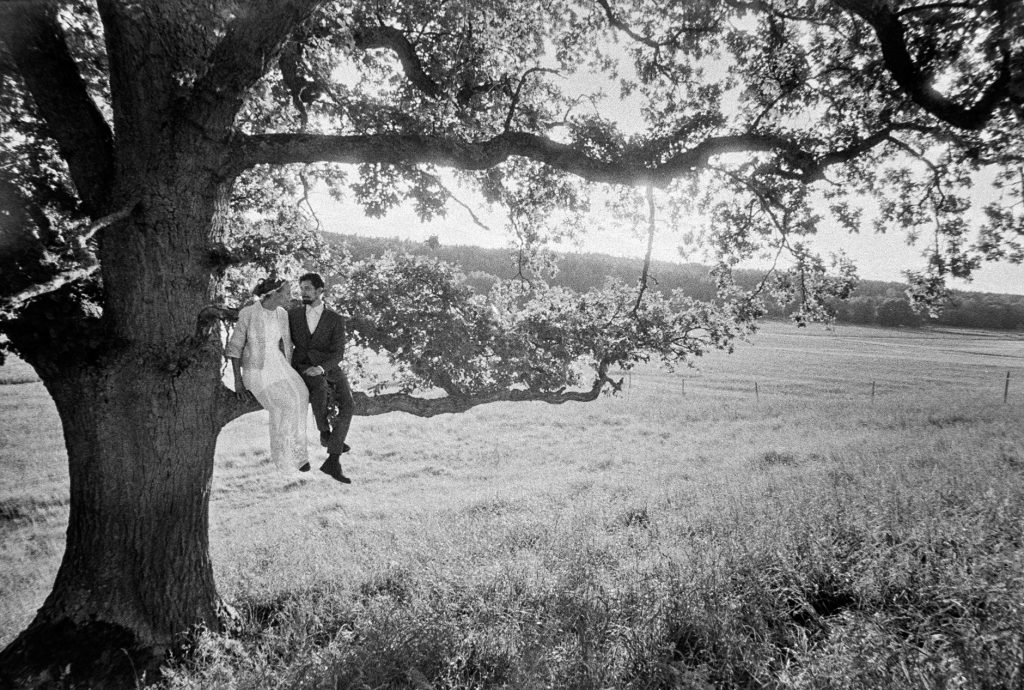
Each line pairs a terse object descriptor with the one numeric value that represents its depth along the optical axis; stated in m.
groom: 5.89
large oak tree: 4.56
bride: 5.34
